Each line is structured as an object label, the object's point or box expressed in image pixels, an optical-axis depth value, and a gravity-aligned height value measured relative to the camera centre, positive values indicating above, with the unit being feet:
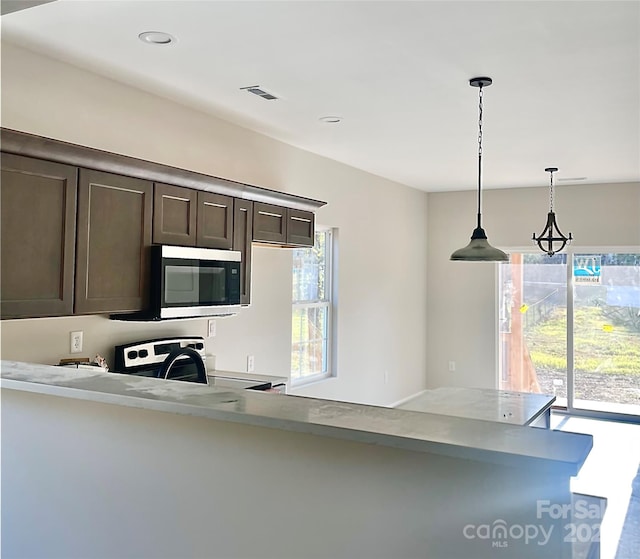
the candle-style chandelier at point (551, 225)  18.80 +2.36
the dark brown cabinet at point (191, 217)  10.25 +1.40
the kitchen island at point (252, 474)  3.98 -1.46
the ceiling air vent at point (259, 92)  11.28 +3.93
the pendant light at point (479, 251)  10.85 +0.88
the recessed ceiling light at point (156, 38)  8.81 +3.85
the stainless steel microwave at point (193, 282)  10.11 +0.21
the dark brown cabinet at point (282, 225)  12.93 +1.60
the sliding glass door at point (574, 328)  21.83 -1.14
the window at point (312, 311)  17.24 -0.49
